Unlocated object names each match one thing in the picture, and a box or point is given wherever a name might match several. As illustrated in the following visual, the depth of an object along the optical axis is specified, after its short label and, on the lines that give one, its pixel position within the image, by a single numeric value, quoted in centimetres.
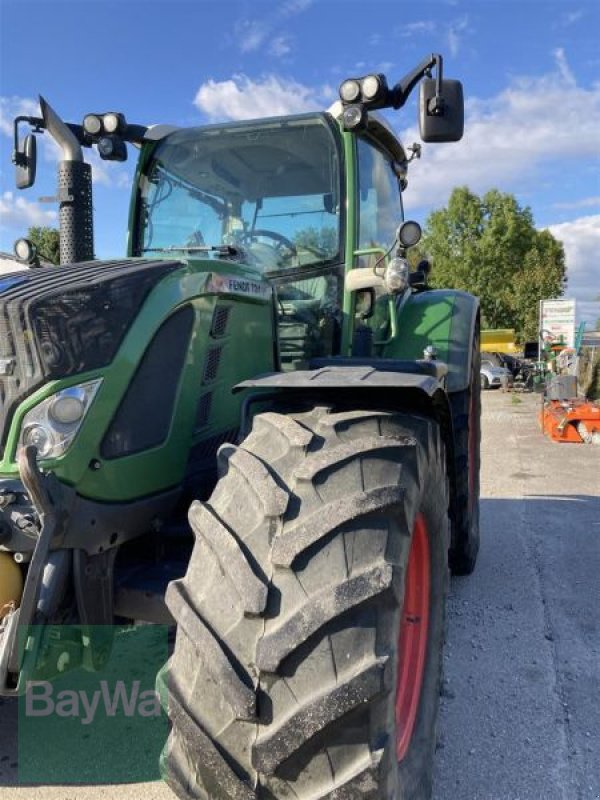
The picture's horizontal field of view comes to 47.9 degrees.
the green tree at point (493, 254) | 3116
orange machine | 975
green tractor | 154
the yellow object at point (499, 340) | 2642
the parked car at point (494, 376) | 2116
